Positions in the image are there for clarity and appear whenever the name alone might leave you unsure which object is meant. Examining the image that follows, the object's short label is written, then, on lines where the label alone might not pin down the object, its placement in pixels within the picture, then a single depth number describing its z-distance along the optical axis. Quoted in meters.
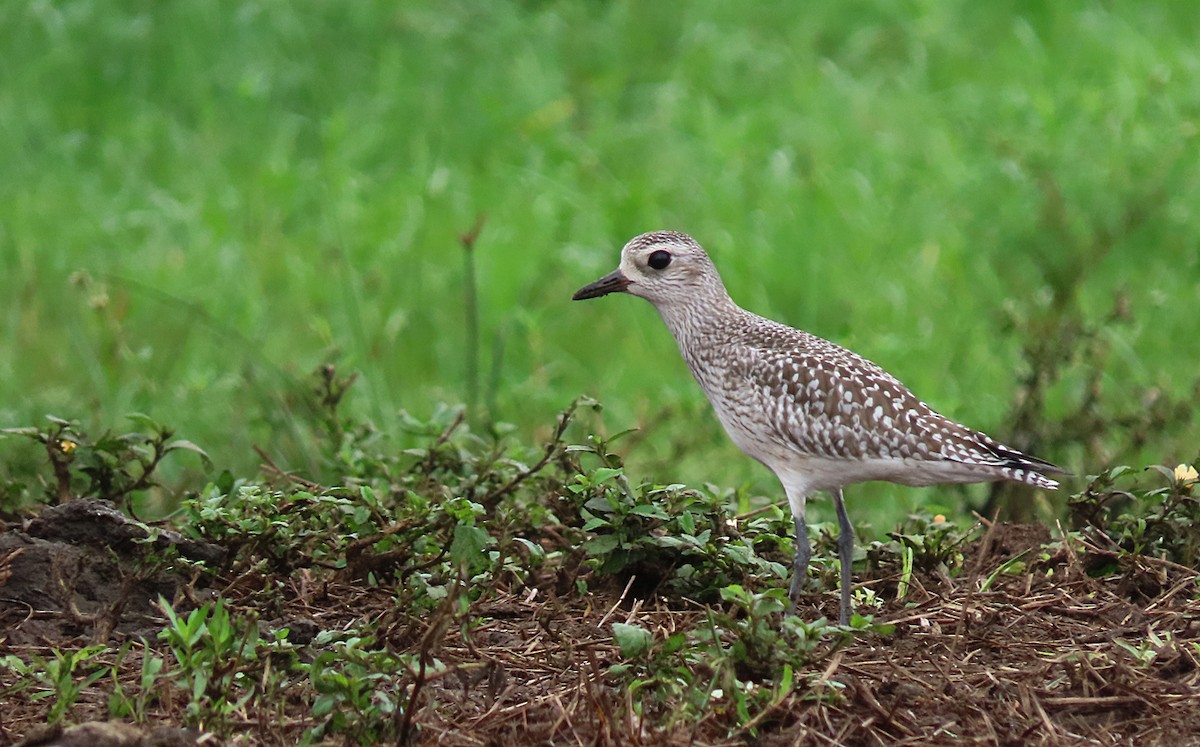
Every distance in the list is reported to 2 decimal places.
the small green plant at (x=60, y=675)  8.45
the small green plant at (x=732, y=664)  8.46
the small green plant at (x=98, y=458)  11.52
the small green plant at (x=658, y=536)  10.50
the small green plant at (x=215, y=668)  8.25
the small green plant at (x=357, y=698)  8.20
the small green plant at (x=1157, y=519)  11.28
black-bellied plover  11.12
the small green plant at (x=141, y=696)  8.22
